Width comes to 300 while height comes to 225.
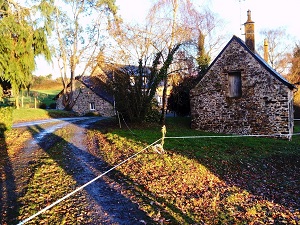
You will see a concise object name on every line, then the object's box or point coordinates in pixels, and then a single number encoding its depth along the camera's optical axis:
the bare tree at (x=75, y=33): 26.85
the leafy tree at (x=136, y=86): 14.48
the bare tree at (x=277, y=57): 37.25
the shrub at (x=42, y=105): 39.25
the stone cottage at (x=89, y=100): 31.78
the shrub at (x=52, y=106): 42.06
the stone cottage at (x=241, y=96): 15.23
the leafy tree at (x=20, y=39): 9.21
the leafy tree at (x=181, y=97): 21.78
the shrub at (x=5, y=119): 12.01
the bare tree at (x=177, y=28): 16.97
